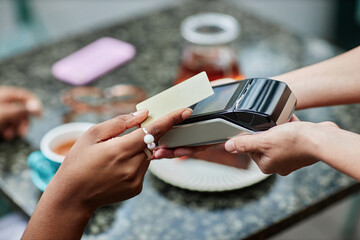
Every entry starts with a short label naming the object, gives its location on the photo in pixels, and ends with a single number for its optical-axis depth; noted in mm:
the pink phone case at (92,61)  1246
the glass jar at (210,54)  1028
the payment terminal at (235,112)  681
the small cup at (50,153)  857
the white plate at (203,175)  875
